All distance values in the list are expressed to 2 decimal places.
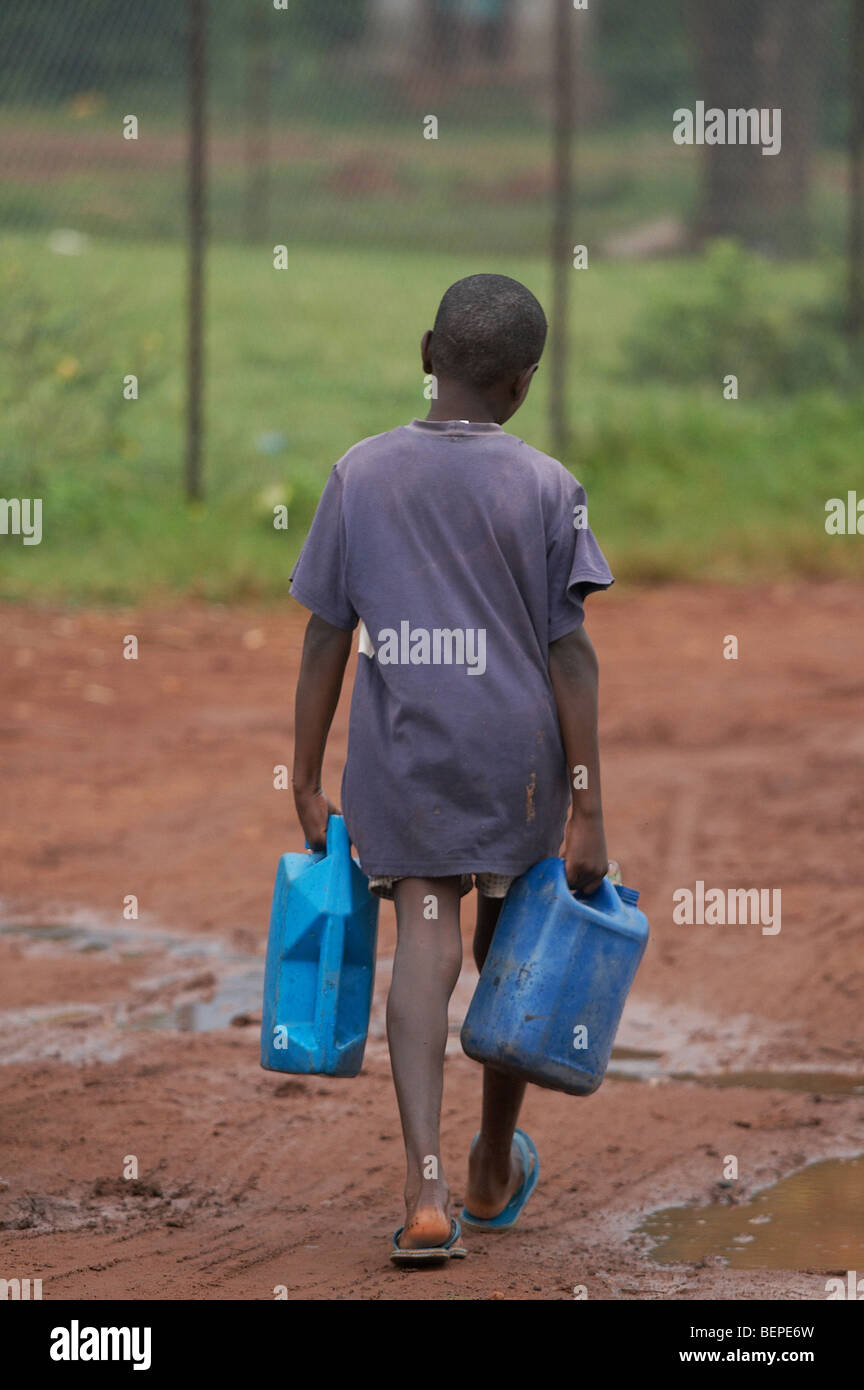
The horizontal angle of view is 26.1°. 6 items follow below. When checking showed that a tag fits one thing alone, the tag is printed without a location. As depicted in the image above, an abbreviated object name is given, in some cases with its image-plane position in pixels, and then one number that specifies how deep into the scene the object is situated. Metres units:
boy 3.15
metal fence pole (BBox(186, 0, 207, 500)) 9.77
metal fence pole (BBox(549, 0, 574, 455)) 10.44
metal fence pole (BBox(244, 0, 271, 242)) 13.57
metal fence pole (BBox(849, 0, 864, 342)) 11.95
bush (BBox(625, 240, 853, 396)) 12.99
